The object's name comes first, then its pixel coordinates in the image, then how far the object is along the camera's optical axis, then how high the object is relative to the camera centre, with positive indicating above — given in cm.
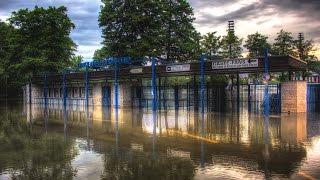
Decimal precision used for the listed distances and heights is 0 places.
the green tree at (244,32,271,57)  6731 +889
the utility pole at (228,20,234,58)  6104 +844
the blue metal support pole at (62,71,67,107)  4771 +168
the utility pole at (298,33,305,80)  7175 +932
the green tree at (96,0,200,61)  5100 +923
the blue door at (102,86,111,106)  4578 -25
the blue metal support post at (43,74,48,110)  5256 +115
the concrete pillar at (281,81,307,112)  2939 -34
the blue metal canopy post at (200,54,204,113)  3117 +166
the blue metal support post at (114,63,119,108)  3959 +86
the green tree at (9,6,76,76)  5744 +899
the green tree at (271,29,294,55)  6919 +922
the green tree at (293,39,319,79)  7175 +773
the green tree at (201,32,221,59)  5834 +786
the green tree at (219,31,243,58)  6038 +776
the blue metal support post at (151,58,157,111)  3482 +116
